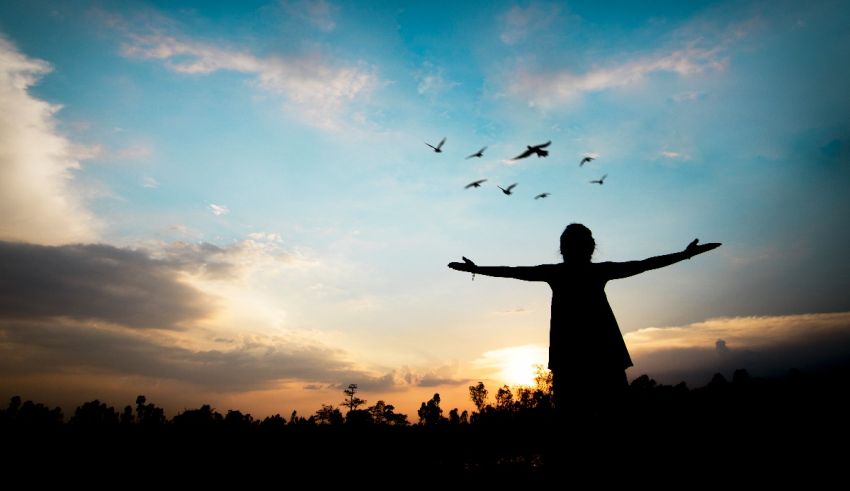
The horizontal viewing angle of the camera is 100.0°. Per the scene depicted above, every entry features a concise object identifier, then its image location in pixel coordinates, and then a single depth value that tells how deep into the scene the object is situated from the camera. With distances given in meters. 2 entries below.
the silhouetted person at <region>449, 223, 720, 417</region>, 3.62
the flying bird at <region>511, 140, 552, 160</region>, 10.35
